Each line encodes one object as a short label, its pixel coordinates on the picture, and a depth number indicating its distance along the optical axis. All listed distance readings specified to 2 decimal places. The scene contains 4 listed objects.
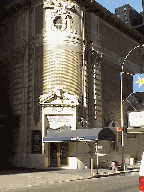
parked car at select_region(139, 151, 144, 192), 7.67
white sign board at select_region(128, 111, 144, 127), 30.17
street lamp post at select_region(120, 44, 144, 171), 25.96
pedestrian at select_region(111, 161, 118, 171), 25.06
